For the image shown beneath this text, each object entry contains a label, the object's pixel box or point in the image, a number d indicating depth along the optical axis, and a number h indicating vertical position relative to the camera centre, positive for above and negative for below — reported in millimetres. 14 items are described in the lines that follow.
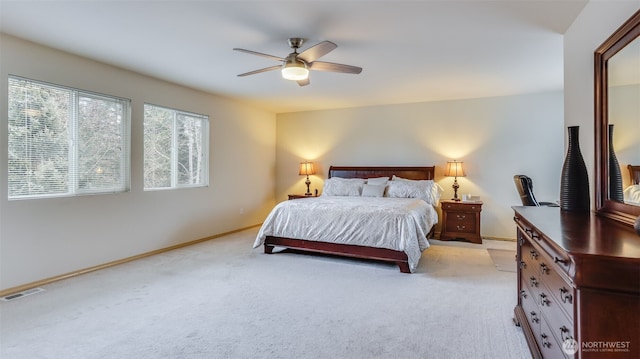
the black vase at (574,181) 2115 -27
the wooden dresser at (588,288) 1062 -420
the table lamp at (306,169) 6637 +193
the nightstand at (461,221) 5215 -725
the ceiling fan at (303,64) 2984 +1157
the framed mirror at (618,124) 1729 +322
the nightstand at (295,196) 6552 -372
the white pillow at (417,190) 5383 -212
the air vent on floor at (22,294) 2959 -1110
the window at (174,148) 4590 +483
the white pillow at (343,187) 5843 -168
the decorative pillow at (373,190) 5633 -218
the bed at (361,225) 3791 -619
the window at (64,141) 3205 +433
